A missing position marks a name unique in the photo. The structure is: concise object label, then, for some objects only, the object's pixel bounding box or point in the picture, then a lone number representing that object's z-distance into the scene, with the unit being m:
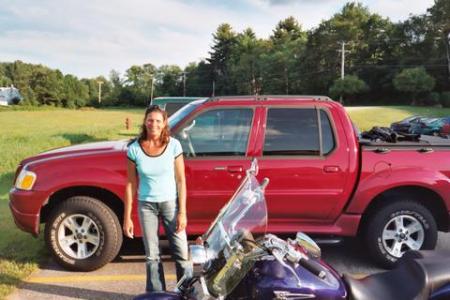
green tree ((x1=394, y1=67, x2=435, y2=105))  59.53
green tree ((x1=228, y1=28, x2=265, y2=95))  92.19
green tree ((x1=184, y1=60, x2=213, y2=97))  107.25
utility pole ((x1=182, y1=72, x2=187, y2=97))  105.56
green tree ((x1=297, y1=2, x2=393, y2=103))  75.00
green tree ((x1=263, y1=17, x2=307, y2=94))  84.50
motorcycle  2.18
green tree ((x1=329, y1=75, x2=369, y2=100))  65.69
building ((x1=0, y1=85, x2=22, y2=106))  106.84
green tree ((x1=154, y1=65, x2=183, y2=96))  111.06
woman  3.61
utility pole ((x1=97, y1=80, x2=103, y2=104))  115.38
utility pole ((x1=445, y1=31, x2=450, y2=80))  66.25
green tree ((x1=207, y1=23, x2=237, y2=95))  105.83
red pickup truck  4.76
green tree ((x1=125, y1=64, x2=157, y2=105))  110.19
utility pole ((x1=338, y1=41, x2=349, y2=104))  66.25
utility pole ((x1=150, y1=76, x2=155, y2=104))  107.50
